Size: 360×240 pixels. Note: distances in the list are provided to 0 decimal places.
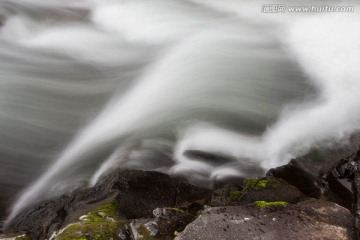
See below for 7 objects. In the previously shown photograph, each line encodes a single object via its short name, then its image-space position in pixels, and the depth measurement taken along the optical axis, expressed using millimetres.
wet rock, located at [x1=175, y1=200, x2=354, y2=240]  4480
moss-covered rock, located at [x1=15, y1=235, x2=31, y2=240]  5578
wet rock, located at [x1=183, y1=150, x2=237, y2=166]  6953
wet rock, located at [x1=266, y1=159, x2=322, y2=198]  5920
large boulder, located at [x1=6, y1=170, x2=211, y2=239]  5589
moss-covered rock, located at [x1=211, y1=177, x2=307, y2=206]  5414
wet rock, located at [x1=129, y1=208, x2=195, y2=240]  4656
